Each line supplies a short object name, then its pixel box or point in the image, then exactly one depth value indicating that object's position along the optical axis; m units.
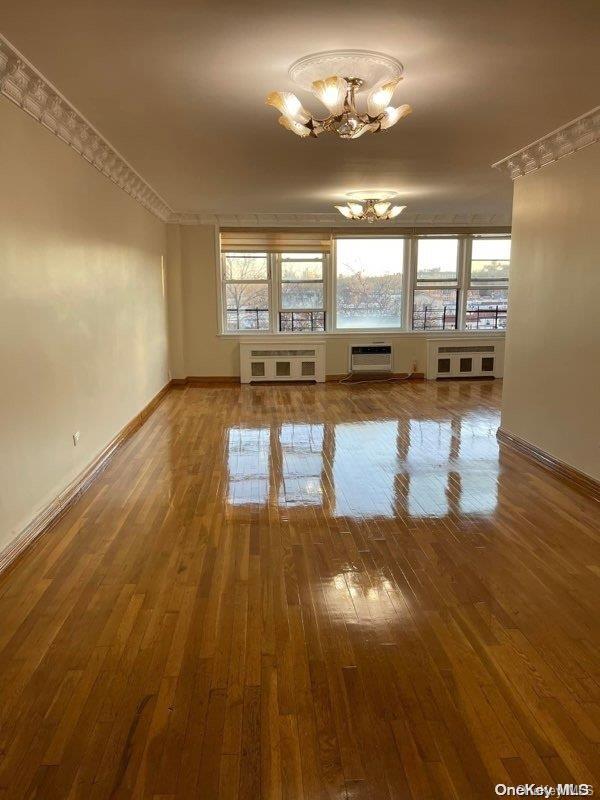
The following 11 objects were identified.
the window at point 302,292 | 9.55
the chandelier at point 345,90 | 3.02
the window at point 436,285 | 9.72
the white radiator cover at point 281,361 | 9.38
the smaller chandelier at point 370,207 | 6.89
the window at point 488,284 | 9.78
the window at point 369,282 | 9.66
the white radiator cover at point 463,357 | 9.77
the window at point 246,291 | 9.47
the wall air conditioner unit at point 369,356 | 9.69
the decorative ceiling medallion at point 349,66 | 3.01
